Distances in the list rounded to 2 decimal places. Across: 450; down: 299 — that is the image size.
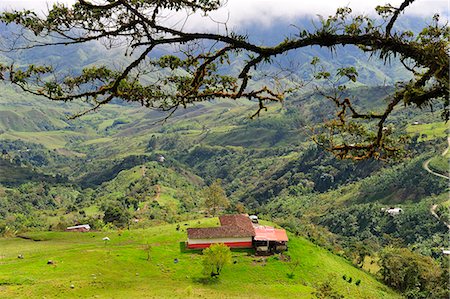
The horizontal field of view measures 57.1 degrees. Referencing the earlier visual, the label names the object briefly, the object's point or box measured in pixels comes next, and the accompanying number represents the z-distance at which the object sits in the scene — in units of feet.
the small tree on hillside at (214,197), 369.09
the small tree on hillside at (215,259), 183.73
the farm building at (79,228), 303.68
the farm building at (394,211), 417.49
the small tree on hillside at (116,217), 375.27
